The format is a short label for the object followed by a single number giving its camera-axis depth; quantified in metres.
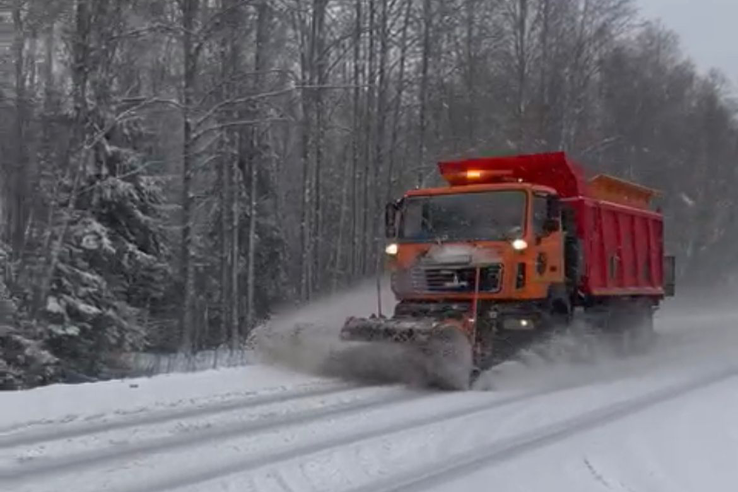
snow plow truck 13.16
